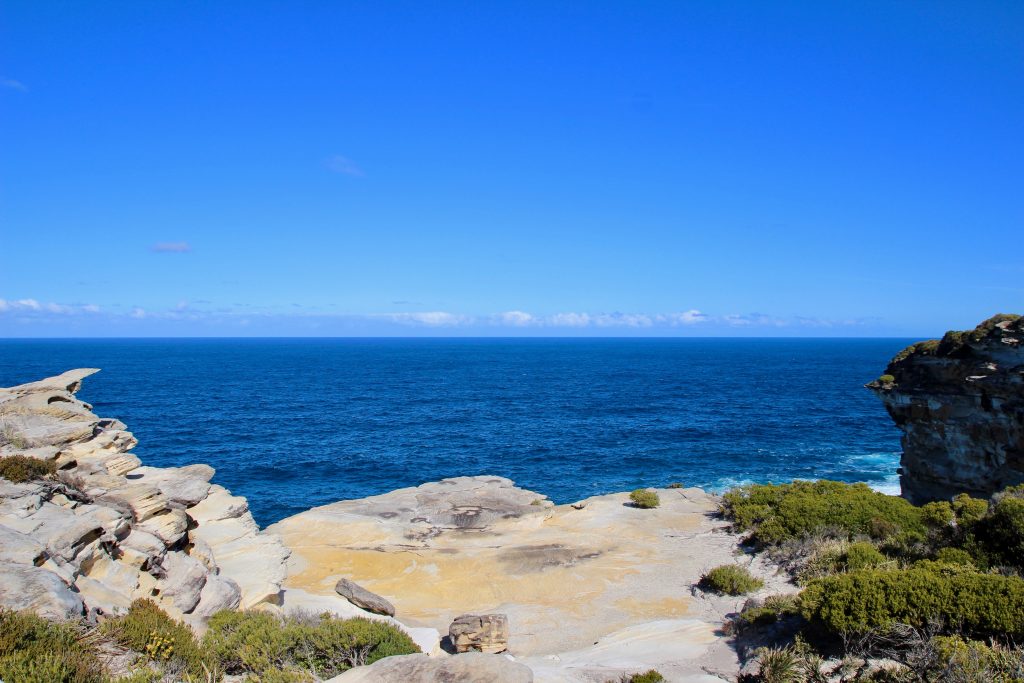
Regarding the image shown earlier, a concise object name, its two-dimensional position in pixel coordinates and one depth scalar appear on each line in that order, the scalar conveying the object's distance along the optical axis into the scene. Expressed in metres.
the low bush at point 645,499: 33.62
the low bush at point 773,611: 15.78
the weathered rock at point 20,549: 11.61
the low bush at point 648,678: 13.07
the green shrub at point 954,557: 16.18
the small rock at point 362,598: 19.67
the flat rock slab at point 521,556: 20.89
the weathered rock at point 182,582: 14.92
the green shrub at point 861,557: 18.58
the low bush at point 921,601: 12.02
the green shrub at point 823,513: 23.78
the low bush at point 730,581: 21.19
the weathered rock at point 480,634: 16.83
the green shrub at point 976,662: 10.14
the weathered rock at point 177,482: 20.28
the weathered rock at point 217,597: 15.27
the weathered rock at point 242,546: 18.11
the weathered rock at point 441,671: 10.20
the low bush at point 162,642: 10.86
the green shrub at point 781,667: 12.34
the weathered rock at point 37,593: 10.34
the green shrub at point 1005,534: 15.91
